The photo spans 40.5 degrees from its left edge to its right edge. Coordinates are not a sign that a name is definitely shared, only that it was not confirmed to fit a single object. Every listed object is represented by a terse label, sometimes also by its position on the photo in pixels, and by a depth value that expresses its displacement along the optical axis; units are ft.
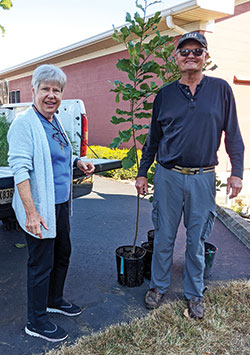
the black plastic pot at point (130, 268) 10.75
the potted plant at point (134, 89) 10.16
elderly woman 7.11
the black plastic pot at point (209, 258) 11.30
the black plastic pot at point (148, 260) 11.43
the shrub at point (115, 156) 30.22
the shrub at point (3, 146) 11.78
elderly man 8.56
